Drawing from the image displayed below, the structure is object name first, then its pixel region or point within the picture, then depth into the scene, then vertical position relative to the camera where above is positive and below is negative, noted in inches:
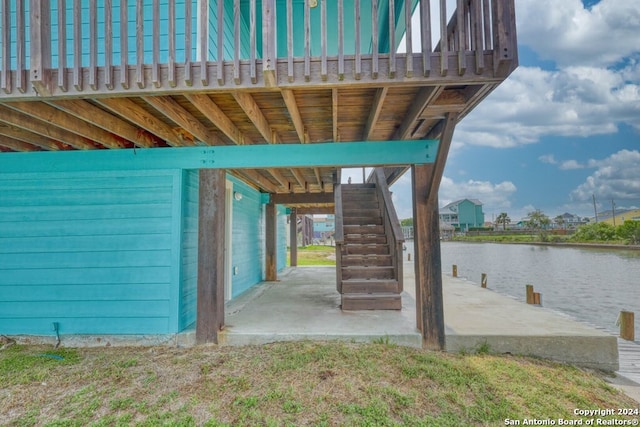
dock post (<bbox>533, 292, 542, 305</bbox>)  210.2 -48.1
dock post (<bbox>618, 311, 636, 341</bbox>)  173.3 -55.6
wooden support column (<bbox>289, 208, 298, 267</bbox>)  442.6 -8.0
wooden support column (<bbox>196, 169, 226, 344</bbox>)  140.0 -12.7
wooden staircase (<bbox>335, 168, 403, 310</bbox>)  183.9 -15.1
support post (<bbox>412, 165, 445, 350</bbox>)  134.3 -18.9
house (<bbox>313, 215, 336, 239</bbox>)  1642.6 +35.6
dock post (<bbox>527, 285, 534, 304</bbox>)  213.3 -46.5
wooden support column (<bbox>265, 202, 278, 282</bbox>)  316.2 -13.1
